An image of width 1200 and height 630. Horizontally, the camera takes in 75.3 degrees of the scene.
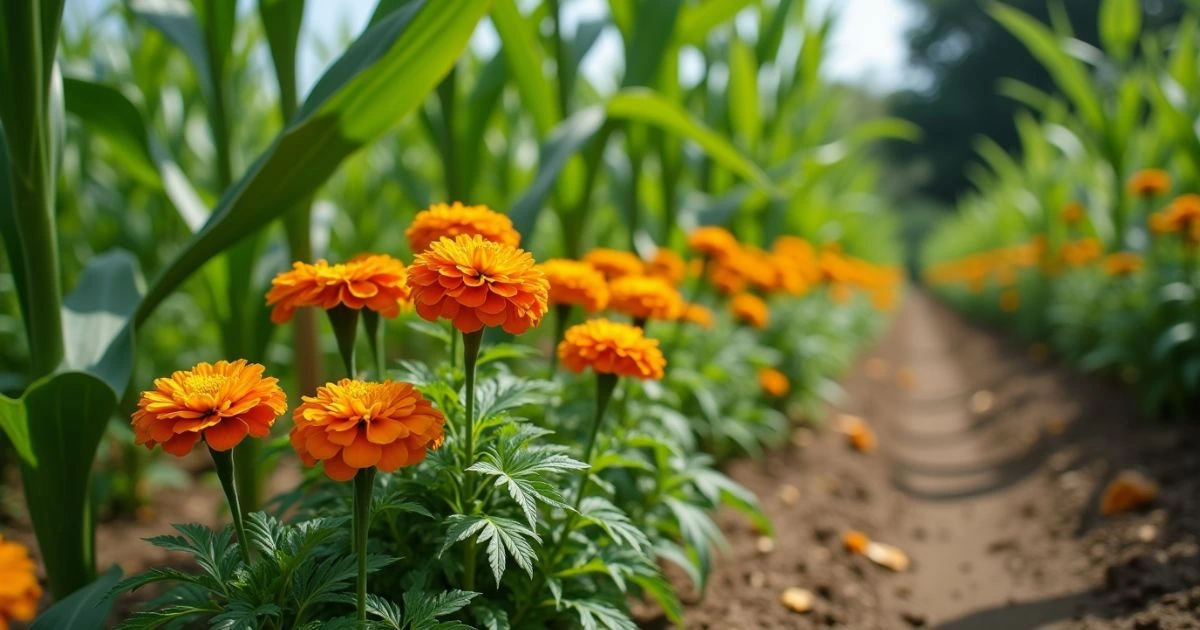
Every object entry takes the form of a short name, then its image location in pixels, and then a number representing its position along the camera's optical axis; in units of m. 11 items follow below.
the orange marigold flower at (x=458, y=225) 1.09
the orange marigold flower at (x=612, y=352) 1.06
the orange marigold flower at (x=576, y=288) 1.27
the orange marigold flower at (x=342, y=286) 0.94
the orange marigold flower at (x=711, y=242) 1.95
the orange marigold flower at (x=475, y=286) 0.81
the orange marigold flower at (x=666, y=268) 1.95
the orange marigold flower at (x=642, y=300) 1.39
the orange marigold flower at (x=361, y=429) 0.72
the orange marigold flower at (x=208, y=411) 0.74
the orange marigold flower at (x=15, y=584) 0.53
